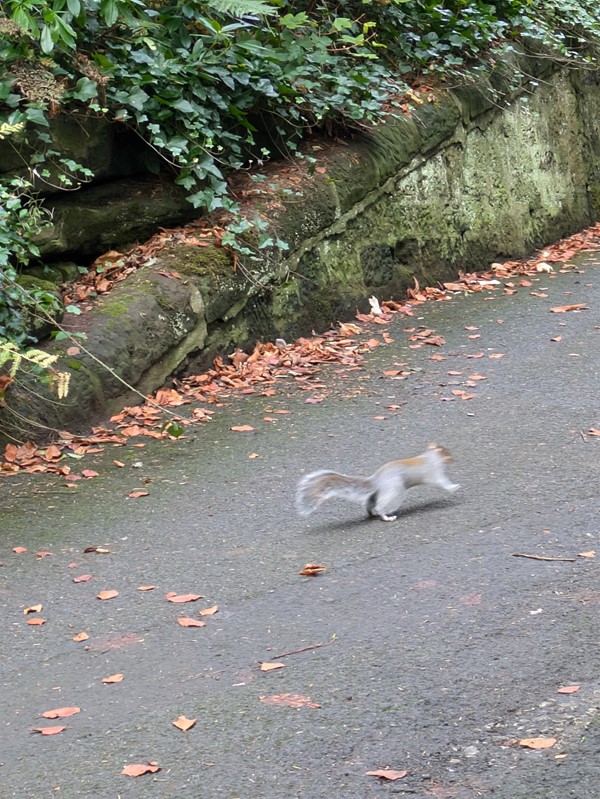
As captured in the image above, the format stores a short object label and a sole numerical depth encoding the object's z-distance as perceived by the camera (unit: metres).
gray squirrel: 10.45
